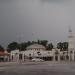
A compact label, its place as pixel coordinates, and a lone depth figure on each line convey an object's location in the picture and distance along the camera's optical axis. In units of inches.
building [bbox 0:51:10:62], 2300.8
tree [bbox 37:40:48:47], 3809.8
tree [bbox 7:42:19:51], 3722.8
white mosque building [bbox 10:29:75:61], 2722.7
